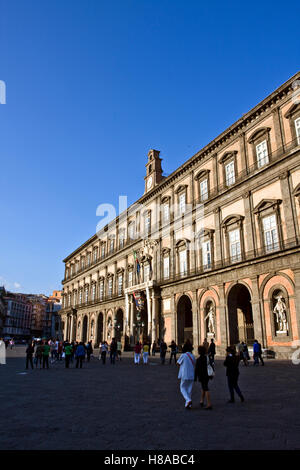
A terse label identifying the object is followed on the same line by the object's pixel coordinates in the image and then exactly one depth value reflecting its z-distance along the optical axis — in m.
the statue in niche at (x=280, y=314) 21.53
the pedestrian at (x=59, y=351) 26.68
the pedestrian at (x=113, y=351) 22.92
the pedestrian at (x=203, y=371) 8.12
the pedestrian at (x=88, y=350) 25.08
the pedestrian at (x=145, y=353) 21.58
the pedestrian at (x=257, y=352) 19.38
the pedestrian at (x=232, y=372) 8.81
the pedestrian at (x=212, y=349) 18.73
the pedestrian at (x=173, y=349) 22.43
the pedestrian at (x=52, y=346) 26.21
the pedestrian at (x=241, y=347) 19.12
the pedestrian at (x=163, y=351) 22.01
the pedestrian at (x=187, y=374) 8.22
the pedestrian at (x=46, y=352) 19.55
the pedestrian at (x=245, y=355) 19.52
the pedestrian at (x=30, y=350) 19.37
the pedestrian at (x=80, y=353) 20.03
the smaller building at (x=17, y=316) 120.44
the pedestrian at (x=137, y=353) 22.25
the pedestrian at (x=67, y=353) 19.91
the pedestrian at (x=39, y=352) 20.28
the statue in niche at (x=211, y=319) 27.41
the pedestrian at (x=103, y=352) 22.74
